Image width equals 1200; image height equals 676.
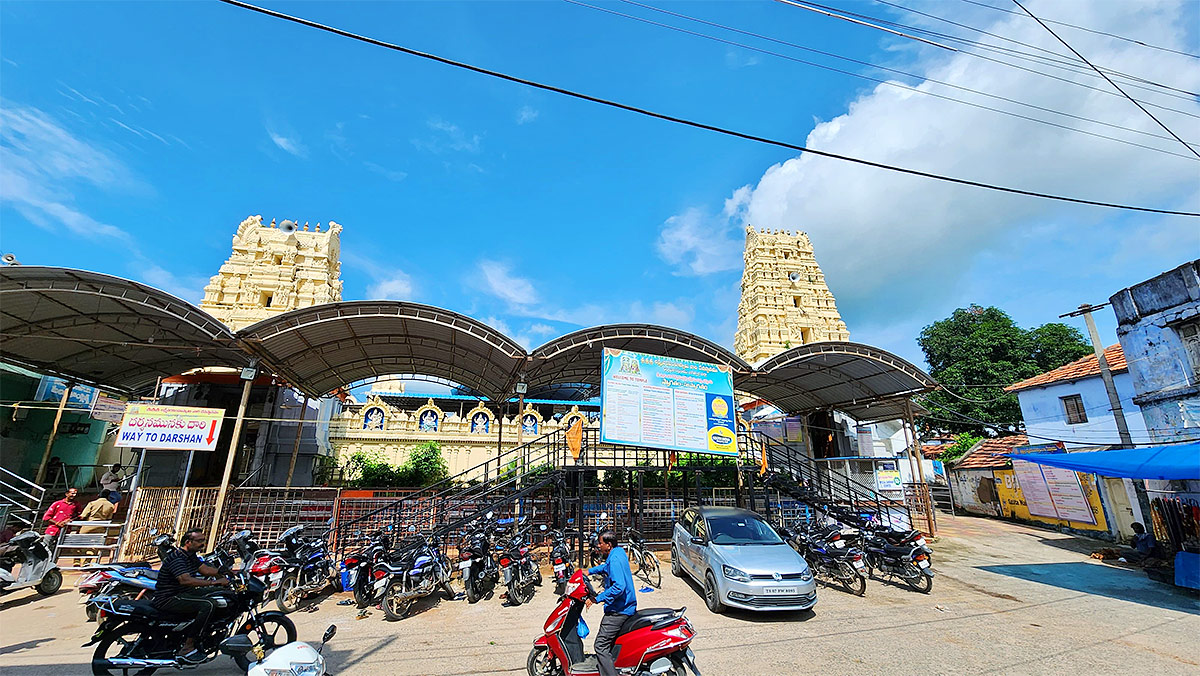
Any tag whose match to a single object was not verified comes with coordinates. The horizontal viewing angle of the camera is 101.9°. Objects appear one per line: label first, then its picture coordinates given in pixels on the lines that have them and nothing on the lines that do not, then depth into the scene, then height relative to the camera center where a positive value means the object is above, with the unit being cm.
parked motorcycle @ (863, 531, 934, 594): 848 -140
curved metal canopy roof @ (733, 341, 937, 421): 1336 +303
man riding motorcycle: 460 -103
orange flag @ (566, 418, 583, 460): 1112 +94
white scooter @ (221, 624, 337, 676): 364 -131
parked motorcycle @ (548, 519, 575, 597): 763 -123
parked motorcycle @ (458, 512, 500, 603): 767 -131
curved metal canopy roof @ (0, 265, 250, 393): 989 +366
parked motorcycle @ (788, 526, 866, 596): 830 -133
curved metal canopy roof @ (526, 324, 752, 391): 1253 +352
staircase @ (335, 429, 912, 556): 1075 -39
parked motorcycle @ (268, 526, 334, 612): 728 -130
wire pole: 1181 +244
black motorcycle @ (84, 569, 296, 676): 446 -139
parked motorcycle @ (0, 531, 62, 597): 739 -120
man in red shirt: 877 -58
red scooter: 400 -133
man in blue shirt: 421 -103
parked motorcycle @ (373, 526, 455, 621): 693 -135
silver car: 666 -116
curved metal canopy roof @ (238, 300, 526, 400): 1143 +360
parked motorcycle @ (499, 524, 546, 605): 761 -138
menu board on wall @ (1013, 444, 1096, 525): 1541 -35
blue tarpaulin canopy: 771 +32
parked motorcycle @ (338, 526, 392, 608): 695 -133
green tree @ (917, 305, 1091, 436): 2881 +716
